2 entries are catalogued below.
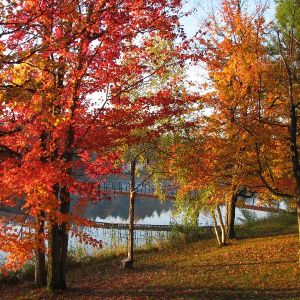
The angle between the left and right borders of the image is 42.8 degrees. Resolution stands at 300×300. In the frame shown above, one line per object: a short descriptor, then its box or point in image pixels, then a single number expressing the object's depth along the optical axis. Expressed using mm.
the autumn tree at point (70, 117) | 8297
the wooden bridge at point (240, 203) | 19303
